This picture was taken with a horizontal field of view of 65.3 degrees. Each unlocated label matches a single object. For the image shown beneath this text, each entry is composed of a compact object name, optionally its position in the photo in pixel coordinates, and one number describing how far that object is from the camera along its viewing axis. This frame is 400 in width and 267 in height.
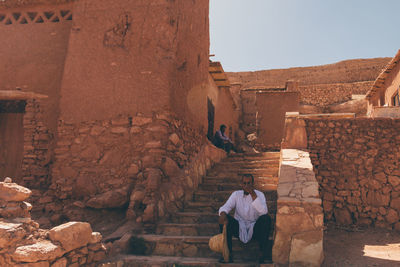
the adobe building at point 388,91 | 10.99
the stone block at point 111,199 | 5.16
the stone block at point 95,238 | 3.82
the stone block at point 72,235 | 3.45
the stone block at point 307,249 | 3.60
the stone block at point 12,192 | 3.38
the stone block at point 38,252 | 3.07
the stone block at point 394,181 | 6.19
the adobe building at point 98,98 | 5.55
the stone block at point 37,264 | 3.09
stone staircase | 3.90
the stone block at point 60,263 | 3.31
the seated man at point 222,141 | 9.45
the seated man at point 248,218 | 3.83
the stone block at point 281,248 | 3.68
